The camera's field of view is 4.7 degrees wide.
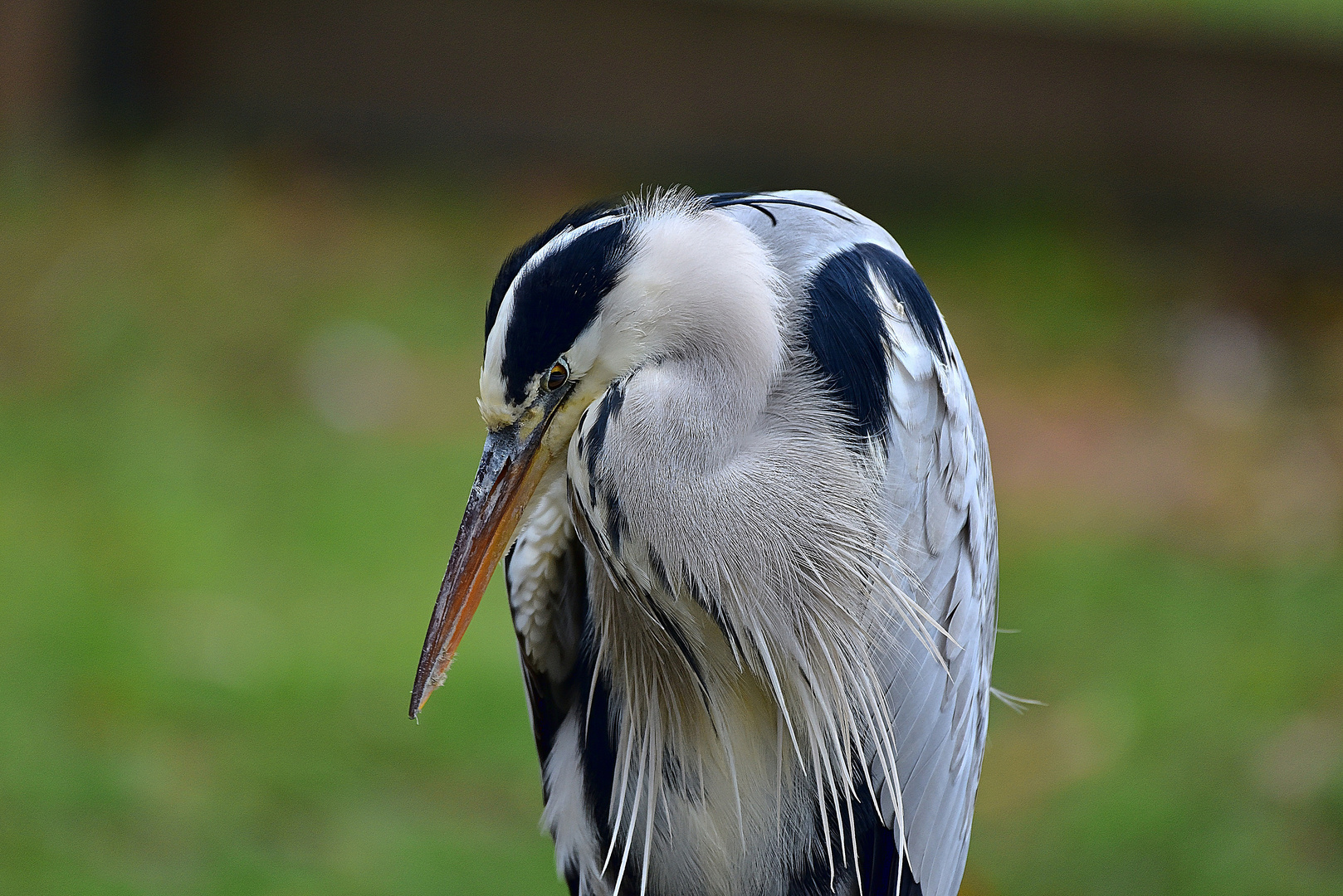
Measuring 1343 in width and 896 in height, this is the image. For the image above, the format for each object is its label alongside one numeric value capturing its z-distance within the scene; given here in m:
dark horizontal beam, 12.46
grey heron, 6.29
